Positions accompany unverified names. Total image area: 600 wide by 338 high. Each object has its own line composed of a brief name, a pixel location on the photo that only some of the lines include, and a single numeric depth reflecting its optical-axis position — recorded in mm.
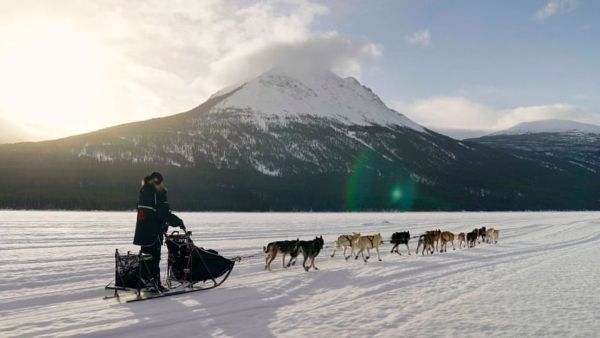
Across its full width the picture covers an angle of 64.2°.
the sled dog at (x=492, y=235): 27141
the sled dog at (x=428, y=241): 20986
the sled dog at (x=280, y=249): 14766
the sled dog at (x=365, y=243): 18375
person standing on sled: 10422
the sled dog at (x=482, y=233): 26228
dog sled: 10305
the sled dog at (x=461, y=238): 24470
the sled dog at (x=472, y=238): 24438
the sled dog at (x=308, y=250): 15041
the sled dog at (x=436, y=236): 21384
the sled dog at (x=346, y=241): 18578
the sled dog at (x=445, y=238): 22047
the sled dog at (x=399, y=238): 20891
